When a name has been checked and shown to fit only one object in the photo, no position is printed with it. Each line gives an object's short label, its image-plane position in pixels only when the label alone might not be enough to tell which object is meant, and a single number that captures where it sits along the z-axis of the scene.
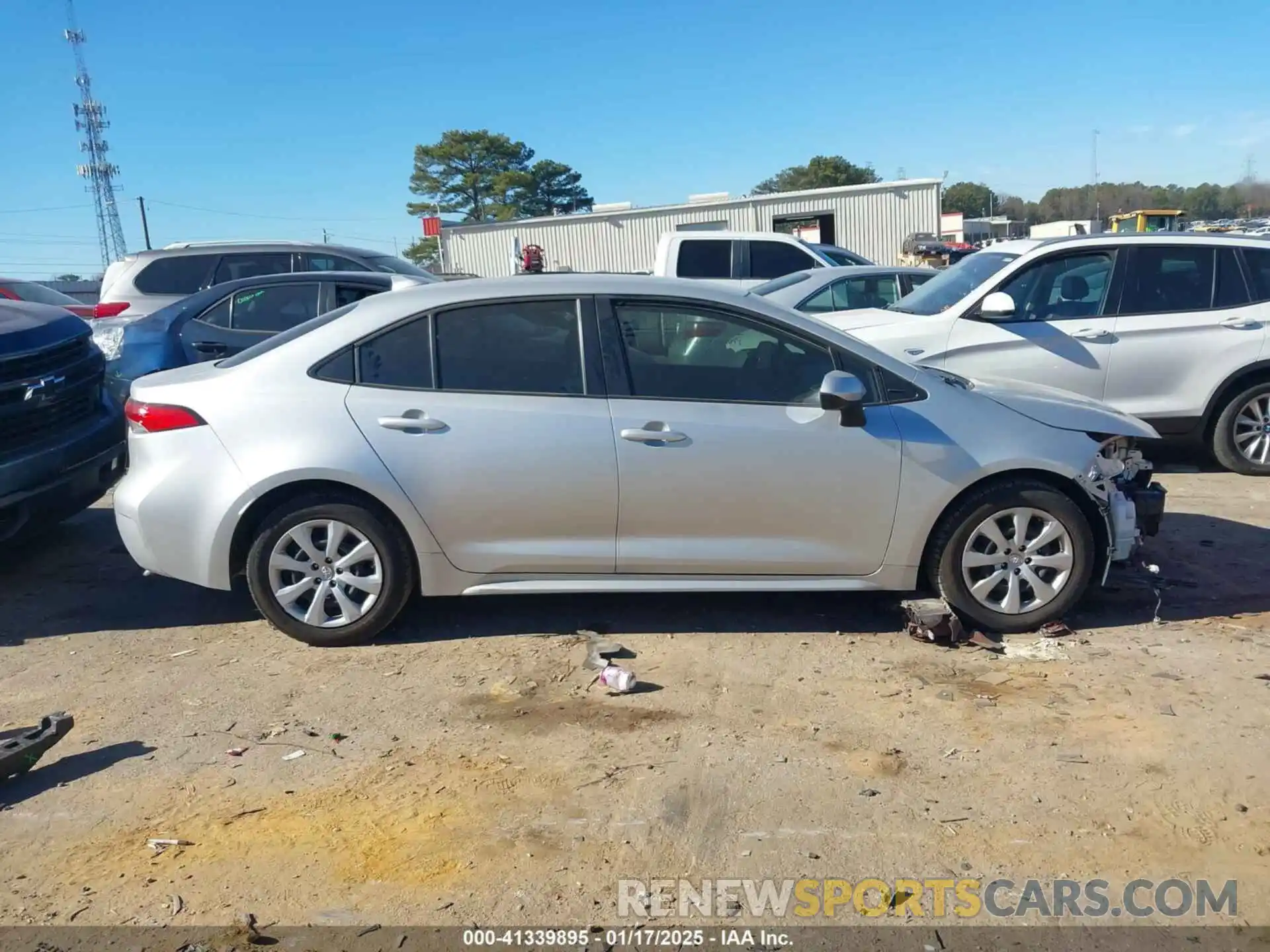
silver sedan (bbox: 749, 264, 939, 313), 10.20
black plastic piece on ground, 3.68
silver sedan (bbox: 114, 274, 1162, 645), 4.64
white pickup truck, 13.85
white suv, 7.77
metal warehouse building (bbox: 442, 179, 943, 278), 32.44
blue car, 8.24
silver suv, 10.73
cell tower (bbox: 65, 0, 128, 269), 55.84
